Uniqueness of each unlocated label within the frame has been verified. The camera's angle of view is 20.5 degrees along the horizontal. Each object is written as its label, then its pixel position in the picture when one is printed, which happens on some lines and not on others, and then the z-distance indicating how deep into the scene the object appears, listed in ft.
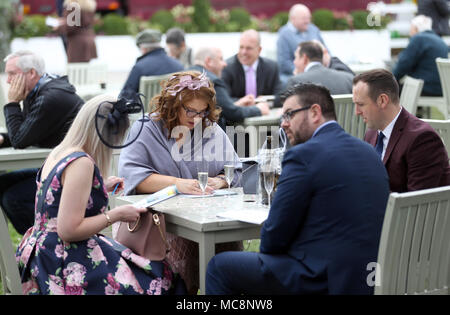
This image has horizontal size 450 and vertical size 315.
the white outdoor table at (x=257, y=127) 35.78
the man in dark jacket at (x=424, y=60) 47.25
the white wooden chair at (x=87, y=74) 50.38
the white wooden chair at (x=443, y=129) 23.92
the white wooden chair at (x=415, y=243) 14.82
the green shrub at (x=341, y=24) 99.25
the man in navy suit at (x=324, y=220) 15.76
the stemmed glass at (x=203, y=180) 20.22
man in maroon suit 19.76
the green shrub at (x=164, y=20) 97.10
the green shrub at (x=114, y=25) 95.41
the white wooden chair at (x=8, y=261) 16.63
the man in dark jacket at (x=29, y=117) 28.39
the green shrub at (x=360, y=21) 100.01
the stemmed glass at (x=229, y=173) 21.63
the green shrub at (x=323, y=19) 99.00
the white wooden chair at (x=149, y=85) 39.60
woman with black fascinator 17.07
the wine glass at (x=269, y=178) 19.59
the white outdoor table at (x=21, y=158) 27.70
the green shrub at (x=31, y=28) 90.65
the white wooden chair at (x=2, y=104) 35.74
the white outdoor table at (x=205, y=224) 17.75
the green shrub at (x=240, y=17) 98.40
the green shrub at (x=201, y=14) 94.91
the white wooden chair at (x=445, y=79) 39.89
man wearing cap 42.76
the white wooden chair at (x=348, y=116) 31.60
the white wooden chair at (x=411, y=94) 34.42
